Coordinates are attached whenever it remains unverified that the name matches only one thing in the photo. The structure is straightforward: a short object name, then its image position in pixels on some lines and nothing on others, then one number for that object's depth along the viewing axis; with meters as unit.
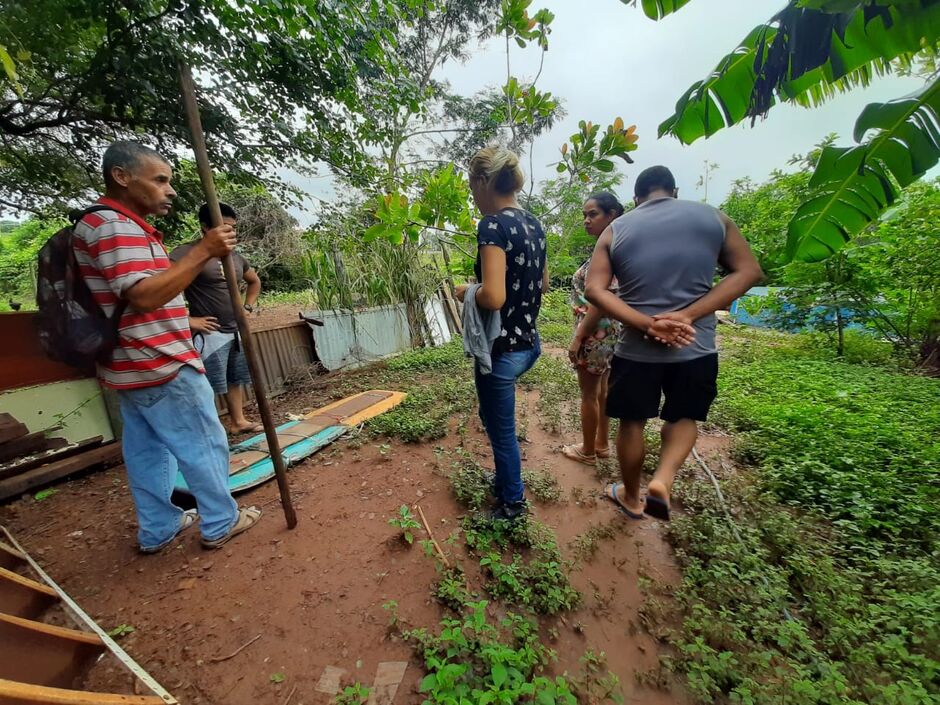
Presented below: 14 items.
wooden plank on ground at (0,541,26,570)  1.74
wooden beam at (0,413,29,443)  2.62
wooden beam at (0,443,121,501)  2.44
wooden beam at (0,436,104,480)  2.51
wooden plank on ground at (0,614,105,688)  1.03
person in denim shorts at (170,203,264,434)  3.02
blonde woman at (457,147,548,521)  1.68
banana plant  1.58
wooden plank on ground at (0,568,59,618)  1.36
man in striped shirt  1.51
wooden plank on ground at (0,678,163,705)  0.78
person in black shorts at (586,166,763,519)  1.73
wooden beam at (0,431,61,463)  2.61
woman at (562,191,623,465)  2.48
